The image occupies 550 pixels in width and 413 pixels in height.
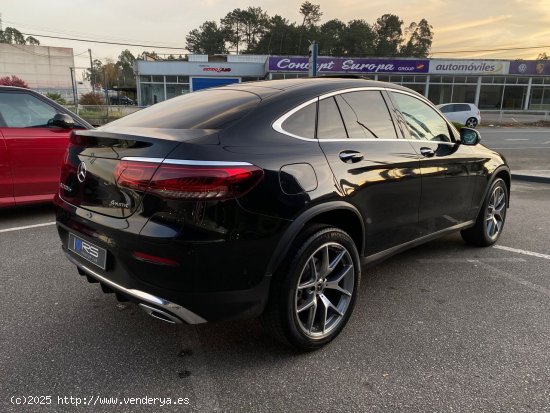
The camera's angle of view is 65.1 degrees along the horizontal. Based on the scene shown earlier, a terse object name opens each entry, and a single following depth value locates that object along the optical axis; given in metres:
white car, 25.28
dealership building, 37.53
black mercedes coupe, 2.16
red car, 5.16
